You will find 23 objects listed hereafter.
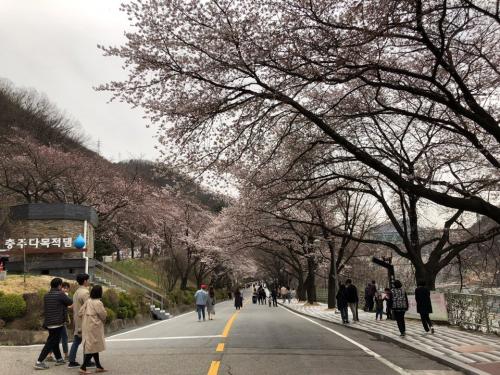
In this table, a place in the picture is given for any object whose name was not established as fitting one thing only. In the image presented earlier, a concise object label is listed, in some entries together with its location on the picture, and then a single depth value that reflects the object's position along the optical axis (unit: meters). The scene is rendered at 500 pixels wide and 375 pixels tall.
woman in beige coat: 7.49
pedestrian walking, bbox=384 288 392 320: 19.74
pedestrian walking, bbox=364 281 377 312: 23.50
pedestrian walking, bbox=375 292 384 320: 20.23
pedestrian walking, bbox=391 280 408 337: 12.88
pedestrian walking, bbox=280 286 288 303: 50.73
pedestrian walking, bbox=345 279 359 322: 17.83
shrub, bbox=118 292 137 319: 20.48
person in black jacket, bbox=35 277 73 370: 8.26
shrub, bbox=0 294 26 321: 13.99
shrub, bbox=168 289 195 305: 34.12
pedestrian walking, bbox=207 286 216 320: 22.02
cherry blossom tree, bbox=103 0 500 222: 9.63
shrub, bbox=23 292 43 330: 14.14
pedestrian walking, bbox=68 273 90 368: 8.44
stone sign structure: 24.38
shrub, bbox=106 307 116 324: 17.73
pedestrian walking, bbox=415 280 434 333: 13.63
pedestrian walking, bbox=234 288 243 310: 36.48
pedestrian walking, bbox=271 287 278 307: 42.76
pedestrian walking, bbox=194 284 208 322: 21.06
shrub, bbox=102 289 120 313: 18.81
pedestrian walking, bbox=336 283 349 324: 18.39
